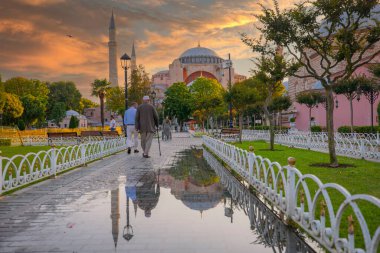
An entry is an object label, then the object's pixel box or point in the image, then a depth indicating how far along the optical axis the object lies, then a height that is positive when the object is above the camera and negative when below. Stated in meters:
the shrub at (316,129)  32.34 -0.59
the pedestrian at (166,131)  31.41 -0.49
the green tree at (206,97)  42.25 +3.35
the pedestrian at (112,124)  23.21 +0.15
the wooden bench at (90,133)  23.77 -0.40
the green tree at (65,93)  80.79 +7.51
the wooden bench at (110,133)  21.80 -0.40
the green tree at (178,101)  63.56 +4.10
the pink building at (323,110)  30.66 +1.23
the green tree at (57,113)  72.06 +2.84
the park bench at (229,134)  25.35 -0.71
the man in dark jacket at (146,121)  13.14 +0.17
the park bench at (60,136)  25.02 -0.60
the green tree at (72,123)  50.58 +0.57
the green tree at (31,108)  57.62 +3.11
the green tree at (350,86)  23.44 +2.27
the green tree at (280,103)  37.38 +2.01
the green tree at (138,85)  32.97 +3.68
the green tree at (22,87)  65.10 +7.24
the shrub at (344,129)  26.21 -0.54
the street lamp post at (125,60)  19.66 +3.54
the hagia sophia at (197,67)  100.00 +15.71
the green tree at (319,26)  9.80 +2.71
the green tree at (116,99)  50.41 +3.88
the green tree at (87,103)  105.94 +6.97
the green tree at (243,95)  27.44 +2.10
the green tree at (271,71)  12.61 +1.99
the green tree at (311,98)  33.56 +2.20
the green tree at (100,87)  52.81 +5.72
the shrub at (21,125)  46.31 +0.40
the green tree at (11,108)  47.12 +2.64
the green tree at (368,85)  22.95 +2.23
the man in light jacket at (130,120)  15.09 +0.25
